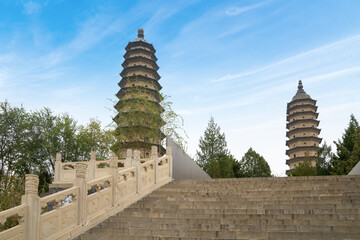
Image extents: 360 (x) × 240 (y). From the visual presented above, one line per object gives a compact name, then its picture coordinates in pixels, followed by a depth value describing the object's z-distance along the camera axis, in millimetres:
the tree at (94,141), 25578
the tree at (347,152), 24145
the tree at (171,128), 16705
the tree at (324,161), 27859
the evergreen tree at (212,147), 28306
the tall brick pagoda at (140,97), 17562
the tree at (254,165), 32406
